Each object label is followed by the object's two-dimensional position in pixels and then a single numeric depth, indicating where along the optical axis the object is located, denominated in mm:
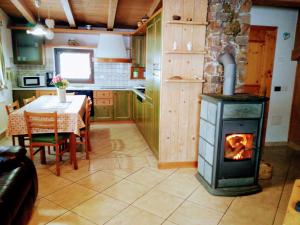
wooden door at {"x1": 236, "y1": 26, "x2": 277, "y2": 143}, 4066
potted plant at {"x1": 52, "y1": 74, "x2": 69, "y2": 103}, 3875
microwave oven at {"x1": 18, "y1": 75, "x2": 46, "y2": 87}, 5570
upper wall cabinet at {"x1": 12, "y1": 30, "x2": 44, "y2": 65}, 5445
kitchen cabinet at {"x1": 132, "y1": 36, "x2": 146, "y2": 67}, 5685
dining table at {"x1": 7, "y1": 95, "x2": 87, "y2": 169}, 3080
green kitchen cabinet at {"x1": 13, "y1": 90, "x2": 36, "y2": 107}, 5427
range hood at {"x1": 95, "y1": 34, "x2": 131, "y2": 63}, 5750
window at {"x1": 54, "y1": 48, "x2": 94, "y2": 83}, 6047
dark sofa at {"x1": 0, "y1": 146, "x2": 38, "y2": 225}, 1722
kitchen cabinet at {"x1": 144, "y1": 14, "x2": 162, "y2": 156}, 3332
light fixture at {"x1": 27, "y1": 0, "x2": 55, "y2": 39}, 3654
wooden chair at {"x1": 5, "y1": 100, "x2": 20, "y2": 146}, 3274
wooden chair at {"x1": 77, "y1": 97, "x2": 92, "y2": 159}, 3661
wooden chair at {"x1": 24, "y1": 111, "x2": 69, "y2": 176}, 2957
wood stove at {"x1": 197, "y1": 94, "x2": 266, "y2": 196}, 2578
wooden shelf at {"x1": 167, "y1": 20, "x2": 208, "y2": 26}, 2955
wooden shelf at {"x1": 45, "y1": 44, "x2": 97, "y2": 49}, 5723
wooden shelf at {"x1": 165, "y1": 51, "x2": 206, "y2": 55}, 3016
